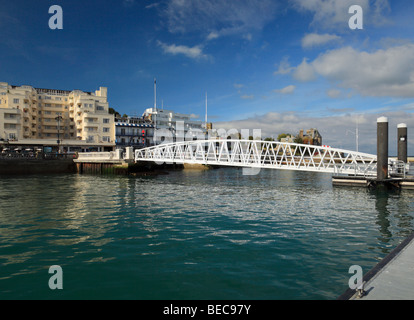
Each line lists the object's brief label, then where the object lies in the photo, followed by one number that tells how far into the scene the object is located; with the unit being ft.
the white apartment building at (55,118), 226.99
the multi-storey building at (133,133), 261.44
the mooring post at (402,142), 116.57
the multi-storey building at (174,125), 321.32
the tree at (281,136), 476.54
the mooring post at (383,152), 102.89
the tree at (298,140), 463.91
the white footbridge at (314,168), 110.71
